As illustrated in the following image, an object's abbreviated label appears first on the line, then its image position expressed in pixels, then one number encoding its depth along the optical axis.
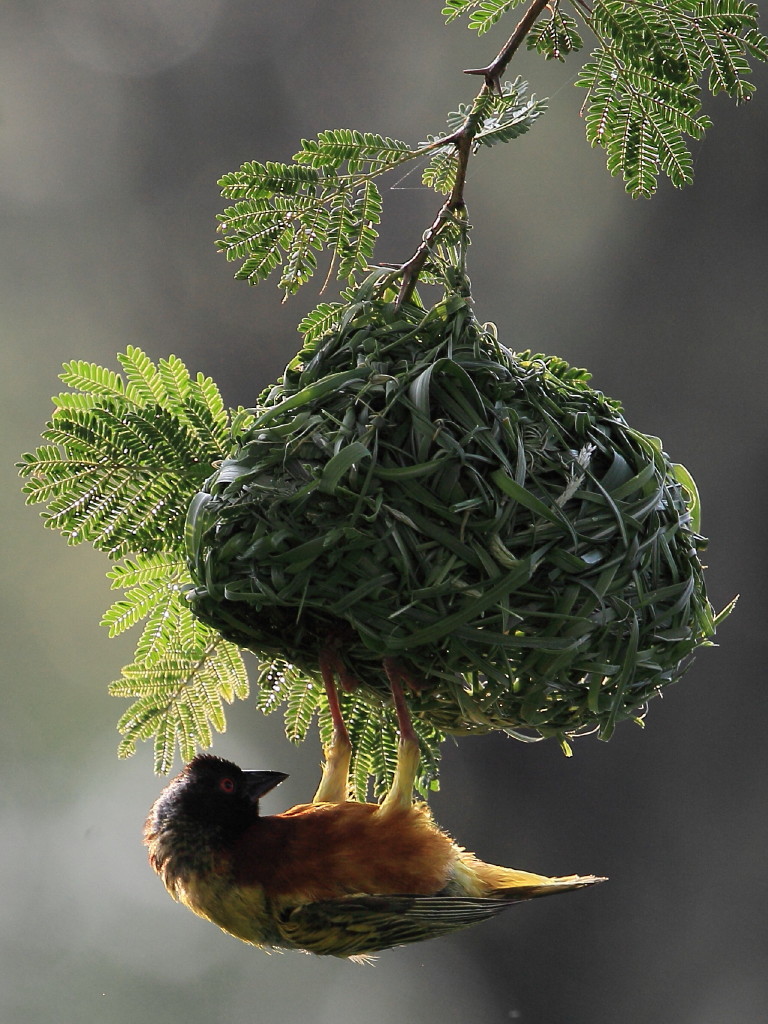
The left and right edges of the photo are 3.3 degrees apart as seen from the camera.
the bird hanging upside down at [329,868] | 3.53
